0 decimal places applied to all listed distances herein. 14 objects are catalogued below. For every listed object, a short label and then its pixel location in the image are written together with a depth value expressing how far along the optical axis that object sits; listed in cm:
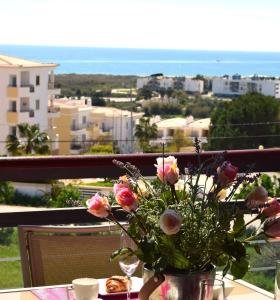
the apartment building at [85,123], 4131
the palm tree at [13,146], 3244
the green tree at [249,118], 2333
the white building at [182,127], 3232
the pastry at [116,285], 204
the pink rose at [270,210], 166
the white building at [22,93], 4125
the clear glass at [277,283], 168
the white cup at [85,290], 191
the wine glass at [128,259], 172
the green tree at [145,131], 3666
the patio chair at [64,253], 255
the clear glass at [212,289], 146
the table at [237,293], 203
